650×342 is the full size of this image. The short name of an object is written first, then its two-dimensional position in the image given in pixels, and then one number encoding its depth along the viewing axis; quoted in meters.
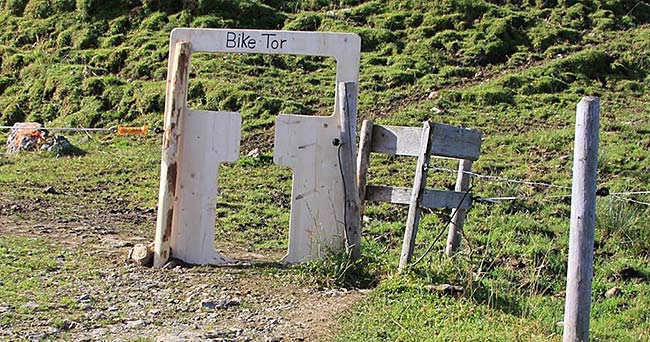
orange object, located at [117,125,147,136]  14.69
